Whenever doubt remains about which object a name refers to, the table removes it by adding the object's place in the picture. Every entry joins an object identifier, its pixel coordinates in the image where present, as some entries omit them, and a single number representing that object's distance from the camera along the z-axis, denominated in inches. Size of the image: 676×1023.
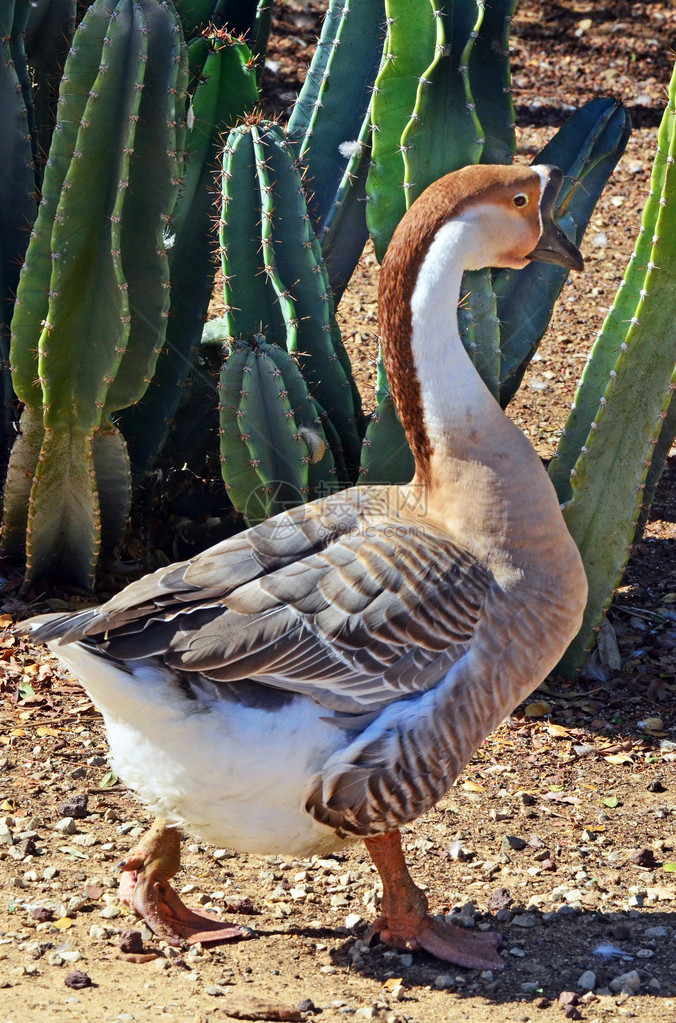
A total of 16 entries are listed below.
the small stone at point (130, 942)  238.8
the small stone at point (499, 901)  261.4
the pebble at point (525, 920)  257.1
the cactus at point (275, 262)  323.0
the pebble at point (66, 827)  281.1
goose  223.8
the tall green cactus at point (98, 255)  315.6
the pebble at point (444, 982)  235.8
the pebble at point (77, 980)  222.2
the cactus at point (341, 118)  379.9
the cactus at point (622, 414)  311.7
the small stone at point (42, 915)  246.1
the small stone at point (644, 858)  277.4
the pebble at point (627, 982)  229.1
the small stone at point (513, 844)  284.1
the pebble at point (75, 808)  286.0
